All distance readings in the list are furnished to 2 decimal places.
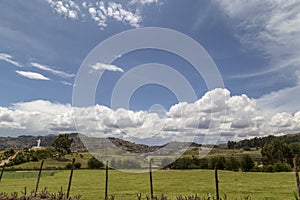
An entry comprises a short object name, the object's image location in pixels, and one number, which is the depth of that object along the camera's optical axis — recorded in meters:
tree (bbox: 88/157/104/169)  65.56
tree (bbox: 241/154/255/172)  57.78
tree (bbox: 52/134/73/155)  100.50
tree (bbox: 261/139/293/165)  79.94
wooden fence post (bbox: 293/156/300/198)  8.16
